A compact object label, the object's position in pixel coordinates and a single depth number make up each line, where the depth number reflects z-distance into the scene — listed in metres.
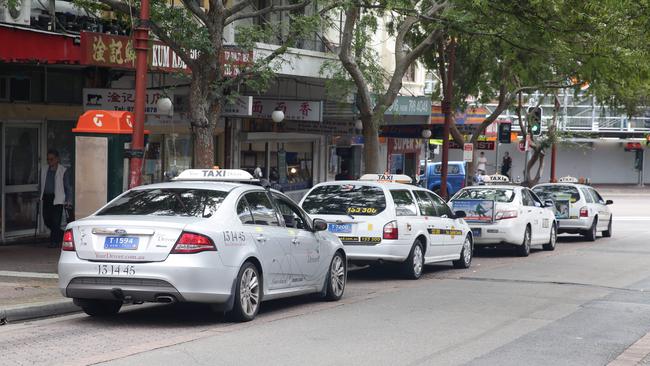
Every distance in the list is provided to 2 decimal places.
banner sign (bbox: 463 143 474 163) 28.36
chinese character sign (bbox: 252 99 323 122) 23.73
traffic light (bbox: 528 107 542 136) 32.00
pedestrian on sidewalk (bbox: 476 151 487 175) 39.56
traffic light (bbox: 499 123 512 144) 31.34
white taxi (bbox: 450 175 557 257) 20.81
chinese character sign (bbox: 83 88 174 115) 17.86
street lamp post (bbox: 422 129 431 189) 27.31
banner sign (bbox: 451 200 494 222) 20.83
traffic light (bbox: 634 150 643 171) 62.44
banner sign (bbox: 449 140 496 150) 33.41
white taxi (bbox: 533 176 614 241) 26.30
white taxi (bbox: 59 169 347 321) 9.88
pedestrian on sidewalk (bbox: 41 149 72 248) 17.84
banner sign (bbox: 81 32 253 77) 15.48
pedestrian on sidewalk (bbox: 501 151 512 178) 51.00
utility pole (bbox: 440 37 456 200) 24.34
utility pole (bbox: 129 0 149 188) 13.83
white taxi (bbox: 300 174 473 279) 15.29
